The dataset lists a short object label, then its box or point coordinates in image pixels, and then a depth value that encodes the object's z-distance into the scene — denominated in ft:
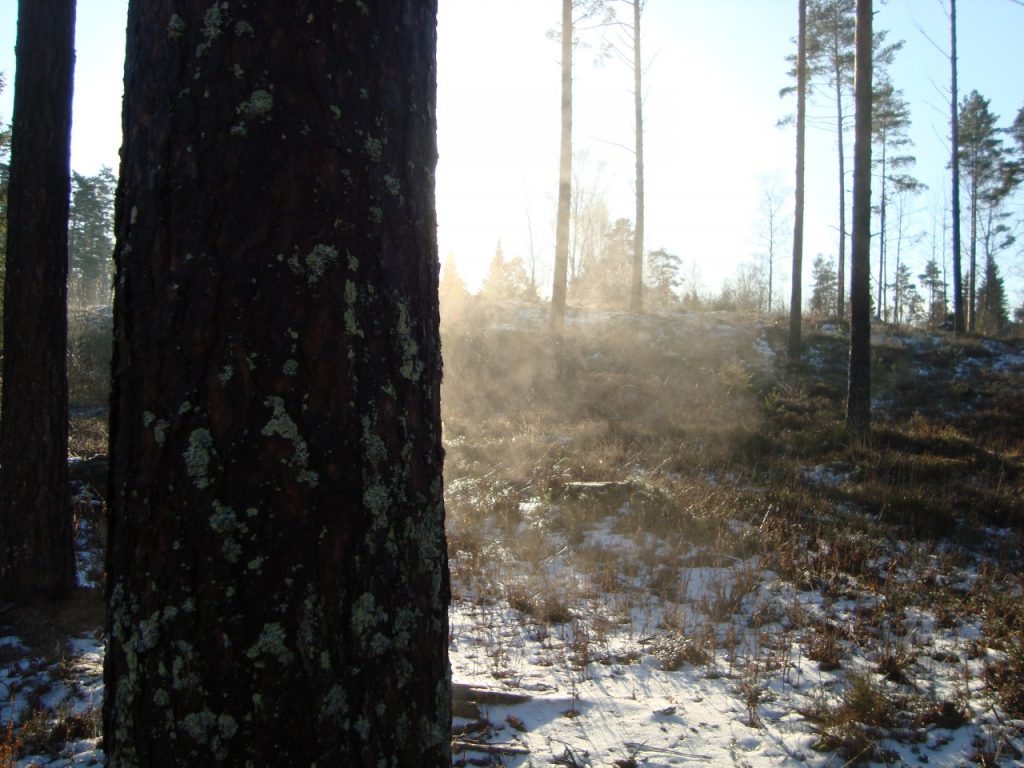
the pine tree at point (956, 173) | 70.54
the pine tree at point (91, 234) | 154.40
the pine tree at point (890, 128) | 97.45
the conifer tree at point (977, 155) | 103.65
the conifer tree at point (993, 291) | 128.40
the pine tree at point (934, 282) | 171.42
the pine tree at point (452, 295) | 71.56
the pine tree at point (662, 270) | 155.22
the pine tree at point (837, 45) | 73.10
